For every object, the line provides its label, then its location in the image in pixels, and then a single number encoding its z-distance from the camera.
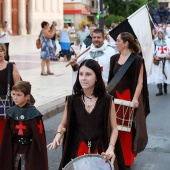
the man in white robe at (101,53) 7.35
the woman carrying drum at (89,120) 4.44
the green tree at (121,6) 68.12
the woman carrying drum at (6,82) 6.19
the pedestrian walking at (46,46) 17.17
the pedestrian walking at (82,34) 24.73
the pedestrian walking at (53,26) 18.80
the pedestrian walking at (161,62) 14.30
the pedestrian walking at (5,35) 21.09
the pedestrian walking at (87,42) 9.63
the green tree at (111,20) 49.92
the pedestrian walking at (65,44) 23.09
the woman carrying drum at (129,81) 6.58
